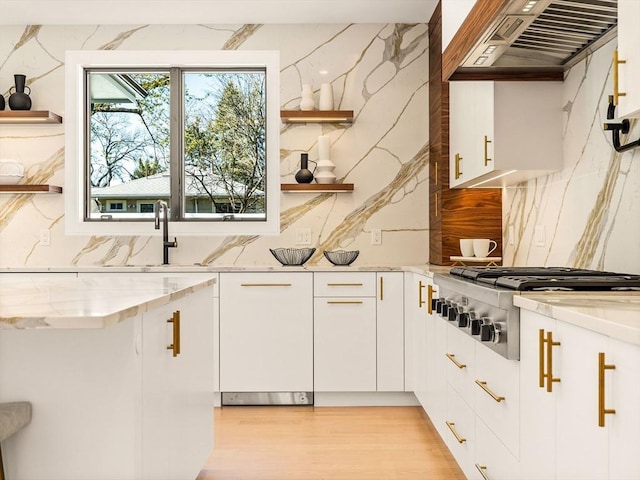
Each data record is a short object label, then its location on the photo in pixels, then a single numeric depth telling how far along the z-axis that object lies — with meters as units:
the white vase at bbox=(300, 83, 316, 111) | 4.39
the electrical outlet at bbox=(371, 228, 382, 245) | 4.54
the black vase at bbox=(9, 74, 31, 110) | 4.39
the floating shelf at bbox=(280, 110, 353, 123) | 4.35
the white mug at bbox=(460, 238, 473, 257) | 3.72
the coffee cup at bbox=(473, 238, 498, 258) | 3.68
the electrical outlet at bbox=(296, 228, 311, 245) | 4.54
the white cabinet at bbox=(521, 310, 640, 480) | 1.15
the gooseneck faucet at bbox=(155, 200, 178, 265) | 4.31
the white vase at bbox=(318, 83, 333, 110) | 4.39
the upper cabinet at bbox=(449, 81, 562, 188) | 3.03
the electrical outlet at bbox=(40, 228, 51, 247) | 4.55
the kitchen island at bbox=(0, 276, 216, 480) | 1.55
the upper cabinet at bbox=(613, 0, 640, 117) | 1.59
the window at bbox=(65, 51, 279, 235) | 4.66
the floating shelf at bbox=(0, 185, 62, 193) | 4.34
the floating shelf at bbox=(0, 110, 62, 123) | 4.36
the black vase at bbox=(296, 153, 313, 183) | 4.39
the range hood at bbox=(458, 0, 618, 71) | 2.11
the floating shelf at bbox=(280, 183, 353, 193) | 4.36
